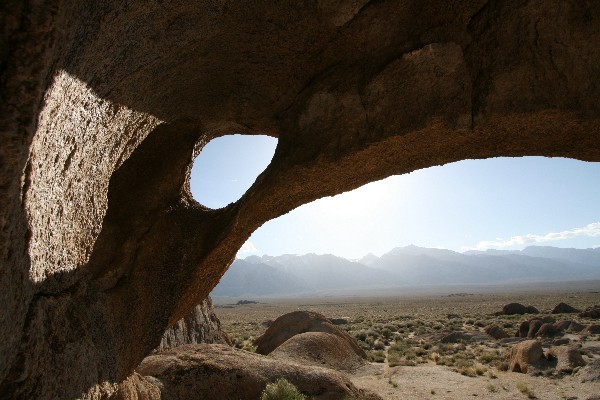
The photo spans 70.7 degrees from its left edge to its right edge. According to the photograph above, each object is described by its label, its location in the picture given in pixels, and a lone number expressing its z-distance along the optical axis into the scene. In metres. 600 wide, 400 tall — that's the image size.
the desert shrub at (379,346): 24.31
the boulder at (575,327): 26.81
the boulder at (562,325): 27.12
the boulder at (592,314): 34.66
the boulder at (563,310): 40.66
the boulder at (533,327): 26.13
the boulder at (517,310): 41.47
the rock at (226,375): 9.43
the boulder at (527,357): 16.78
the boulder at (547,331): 25.41
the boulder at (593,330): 25.46
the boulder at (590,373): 14.39
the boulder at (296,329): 19.84
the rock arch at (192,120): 3.91
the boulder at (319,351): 15.33
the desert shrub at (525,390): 13.42
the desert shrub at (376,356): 20.25
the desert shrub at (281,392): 8.85
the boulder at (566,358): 16.30
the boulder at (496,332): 26.69
